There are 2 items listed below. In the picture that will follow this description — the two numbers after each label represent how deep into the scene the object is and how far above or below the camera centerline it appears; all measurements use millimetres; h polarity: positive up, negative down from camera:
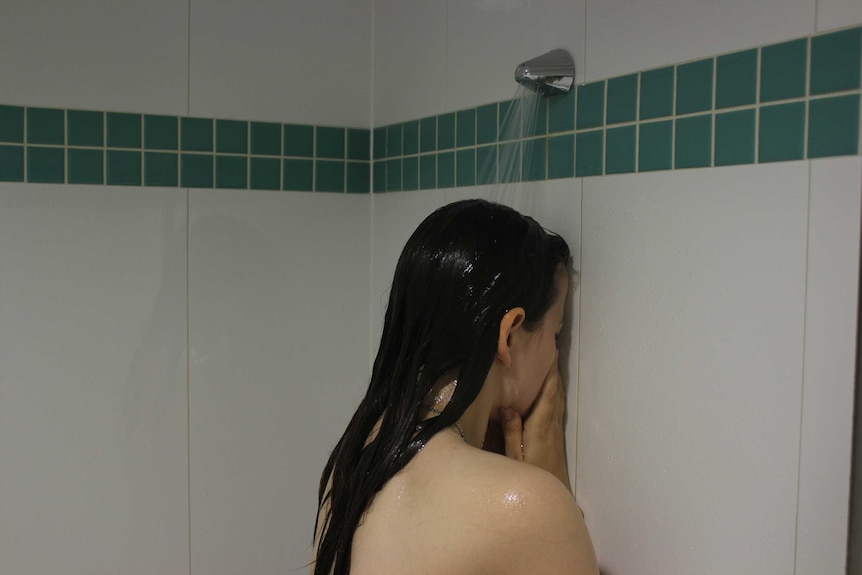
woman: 1139 -260
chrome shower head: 1393 +308
